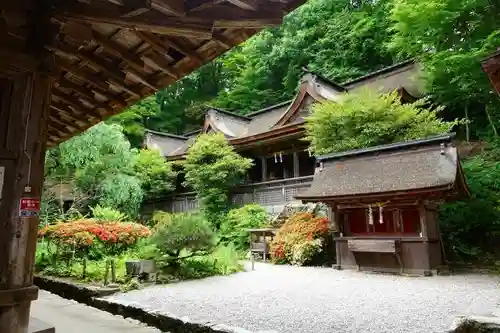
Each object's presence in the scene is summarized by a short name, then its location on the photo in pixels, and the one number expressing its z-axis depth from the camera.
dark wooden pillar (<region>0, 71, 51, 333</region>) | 2.54
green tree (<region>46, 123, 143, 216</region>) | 16.34
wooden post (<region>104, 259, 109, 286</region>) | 8.76
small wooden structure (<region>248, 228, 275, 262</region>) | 13.80
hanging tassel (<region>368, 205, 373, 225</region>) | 10.46
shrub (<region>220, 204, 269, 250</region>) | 15.72
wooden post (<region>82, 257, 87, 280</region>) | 9.47
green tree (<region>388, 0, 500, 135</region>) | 12.92
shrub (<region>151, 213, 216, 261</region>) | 9.83
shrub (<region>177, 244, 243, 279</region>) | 10.27
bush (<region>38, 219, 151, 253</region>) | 10.32
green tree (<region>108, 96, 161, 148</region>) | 26.52
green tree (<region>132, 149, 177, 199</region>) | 20.84
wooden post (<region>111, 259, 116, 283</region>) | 9.03
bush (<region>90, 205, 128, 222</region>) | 13.94
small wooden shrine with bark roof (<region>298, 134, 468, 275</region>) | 9.62
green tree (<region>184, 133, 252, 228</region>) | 17.58
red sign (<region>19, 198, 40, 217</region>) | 2.61
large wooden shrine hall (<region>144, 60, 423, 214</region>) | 16.83
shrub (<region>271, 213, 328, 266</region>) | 12.15
